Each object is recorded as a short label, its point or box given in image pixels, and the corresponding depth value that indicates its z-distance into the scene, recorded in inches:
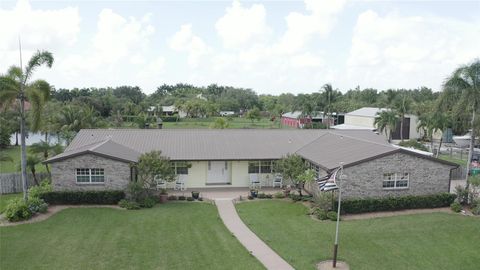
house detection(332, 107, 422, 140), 2578.7
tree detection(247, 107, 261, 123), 3838.6
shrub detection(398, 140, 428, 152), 1662.2
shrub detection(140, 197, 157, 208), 960.3
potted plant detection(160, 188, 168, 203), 1018.0
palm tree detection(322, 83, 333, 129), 2625.5
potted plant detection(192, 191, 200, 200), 1041.3
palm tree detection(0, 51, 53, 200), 855.7
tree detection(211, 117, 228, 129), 2260.0
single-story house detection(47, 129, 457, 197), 944.3
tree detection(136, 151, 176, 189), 978.7
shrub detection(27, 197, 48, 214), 866.1
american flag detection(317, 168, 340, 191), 690.8
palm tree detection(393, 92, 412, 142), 2336.2
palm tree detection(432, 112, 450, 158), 1786.9
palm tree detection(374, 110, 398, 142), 2199.8
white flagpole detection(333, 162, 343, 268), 613.1
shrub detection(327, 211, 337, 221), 861.2
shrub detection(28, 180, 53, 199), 945.5
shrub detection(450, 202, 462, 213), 930.7
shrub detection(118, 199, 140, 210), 940.0
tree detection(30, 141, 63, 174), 1185.4
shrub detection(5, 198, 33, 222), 821.2
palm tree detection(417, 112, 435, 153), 1867.6
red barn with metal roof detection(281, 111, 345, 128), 3201.3
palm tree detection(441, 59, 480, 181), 979.3
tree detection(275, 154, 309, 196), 1045.2
